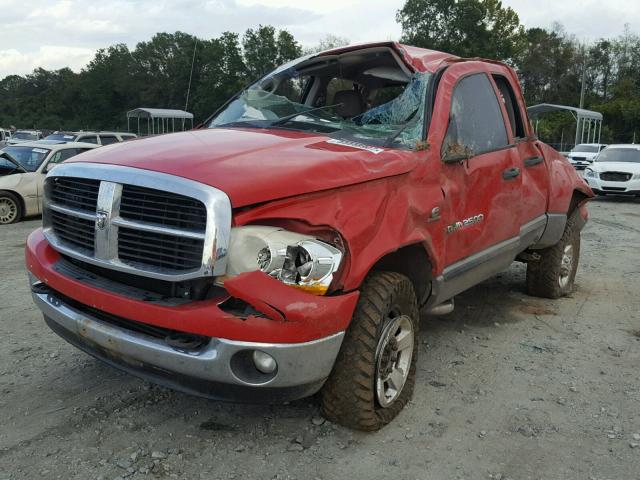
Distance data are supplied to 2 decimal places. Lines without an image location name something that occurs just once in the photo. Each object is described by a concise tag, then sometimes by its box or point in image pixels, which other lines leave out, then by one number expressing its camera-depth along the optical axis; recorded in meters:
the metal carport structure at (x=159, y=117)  27.78
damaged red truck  2.49
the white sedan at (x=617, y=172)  15.18
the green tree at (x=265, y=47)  69.38
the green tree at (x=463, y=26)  61.06
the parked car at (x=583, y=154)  23.62
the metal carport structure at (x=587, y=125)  27.50
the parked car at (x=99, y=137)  19.45
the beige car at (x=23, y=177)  11.05
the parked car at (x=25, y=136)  29.23
